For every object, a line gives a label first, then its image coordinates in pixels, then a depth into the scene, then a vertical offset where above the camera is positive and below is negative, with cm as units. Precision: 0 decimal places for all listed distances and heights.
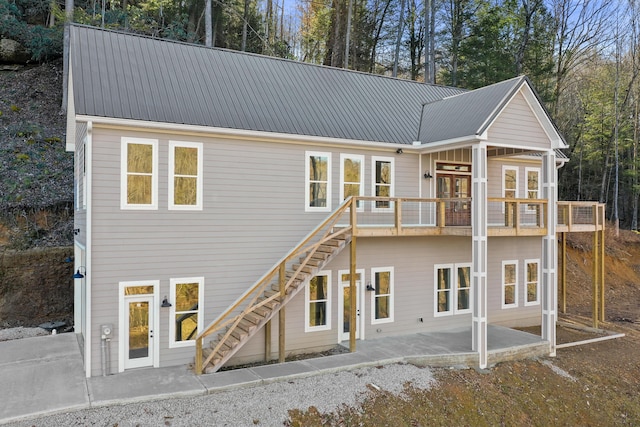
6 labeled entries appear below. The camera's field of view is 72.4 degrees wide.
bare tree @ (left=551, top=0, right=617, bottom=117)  2827 +1243
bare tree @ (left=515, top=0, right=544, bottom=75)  2536 +1124
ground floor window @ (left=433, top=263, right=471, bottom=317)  1395 -239
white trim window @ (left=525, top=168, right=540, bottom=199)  1603 +123
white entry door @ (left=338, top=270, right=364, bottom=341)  1238 -270
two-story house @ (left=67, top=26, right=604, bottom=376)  991 +28
